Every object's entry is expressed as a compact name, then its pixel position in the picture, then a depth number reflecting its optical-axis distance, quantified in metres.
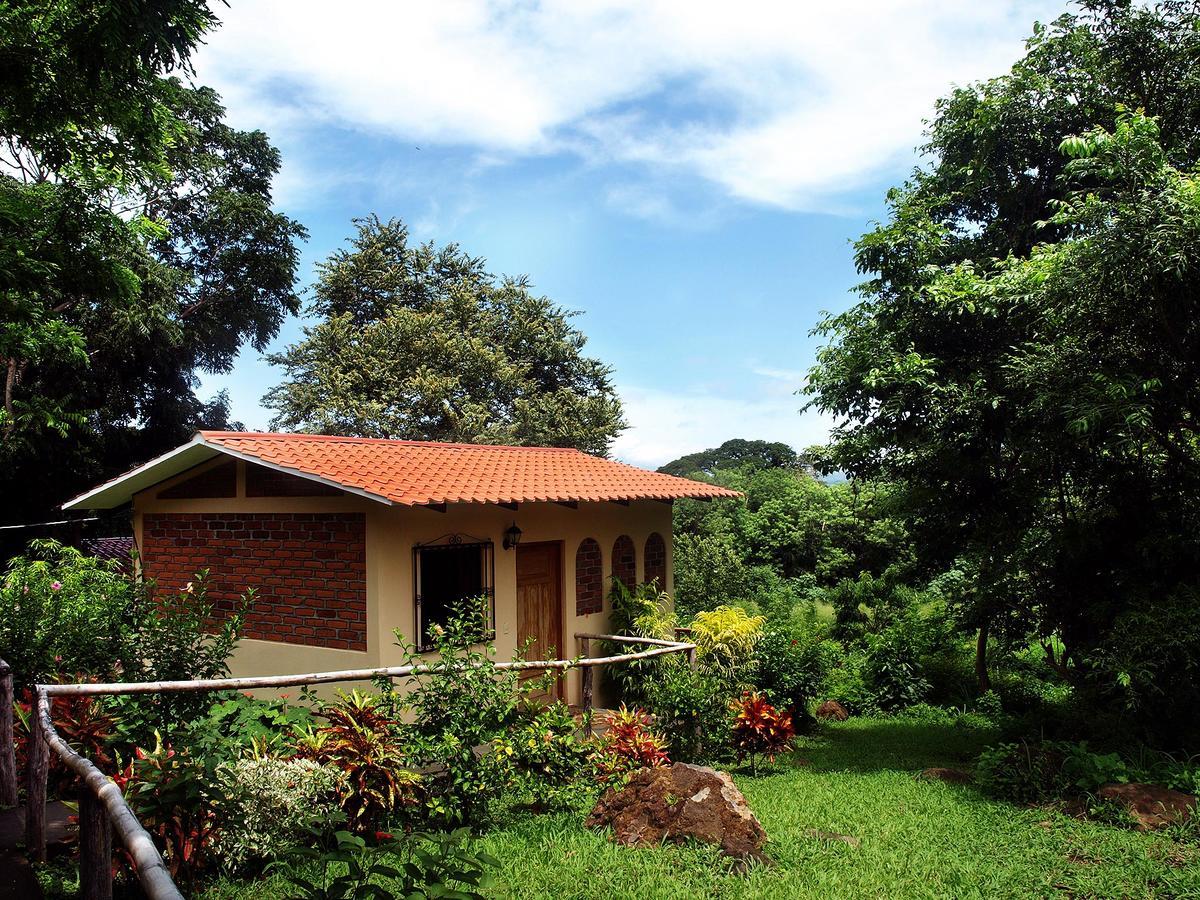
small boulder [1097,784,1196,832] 5.57
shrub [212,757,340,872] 4.46
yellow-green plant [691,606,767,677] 8.96
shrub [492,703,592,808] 5.69
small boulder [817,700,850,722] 12.20
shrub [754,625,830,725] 10.66
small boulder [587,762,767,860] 4.91
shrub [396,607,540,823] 5.43
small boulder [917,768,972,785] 7.44
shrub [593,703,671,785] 6.38
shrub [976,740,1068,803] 6.48
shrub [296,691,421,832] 5.07
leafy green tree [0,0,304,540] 7.81
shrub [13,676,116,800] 5.18
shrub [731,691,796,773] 7.98
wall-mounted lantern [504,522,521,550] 9.75
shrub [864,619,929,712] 12.91
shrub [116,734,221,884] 3.83
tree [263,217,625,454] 24.48
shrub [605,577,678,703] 9.59
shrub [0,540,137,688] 6.34
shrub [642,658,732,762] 7.91
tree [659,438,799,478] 41.53
